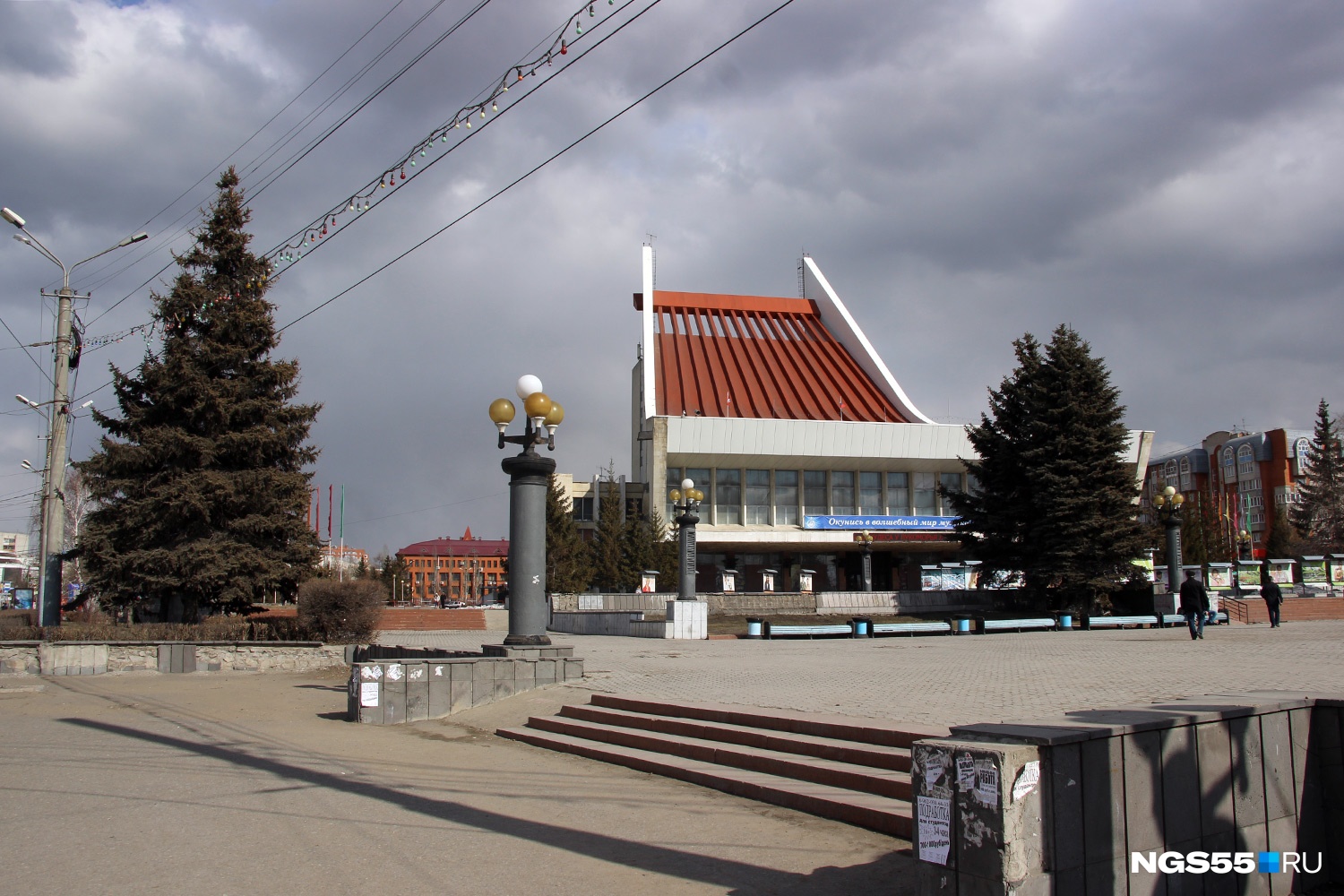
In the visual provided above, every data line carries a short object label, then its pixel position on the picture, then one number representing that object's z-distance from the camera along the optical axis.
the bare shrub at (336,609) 19.30
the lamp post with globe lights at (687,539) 22.80
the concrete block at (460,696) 11.00
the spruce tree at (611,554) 45.87
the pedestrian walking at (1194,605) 19.42
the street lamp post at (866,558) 43.77
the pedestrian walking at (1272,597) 23.28
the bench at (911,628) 24.02
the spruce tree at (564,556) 43.53
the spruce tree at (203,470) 19.75
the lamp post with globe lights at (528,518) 11.95
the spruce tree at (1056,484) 29.72
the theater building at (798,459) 52.34
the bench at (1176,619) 25.31
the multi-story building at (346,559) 70.25
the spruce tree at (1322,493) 61.06
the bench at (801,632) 23.53
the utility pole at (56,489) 17.94
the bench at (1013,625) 25.42
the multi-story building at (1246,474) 86.44
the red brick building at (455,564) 106.31
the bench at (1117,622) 25.56
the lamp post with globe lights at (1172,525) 27.00
